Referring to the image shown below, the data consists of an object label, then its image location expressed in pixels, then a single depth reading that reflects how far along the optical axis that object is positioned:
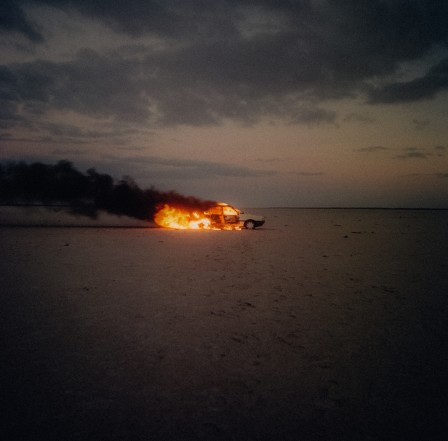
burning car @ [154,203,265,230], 28.22
